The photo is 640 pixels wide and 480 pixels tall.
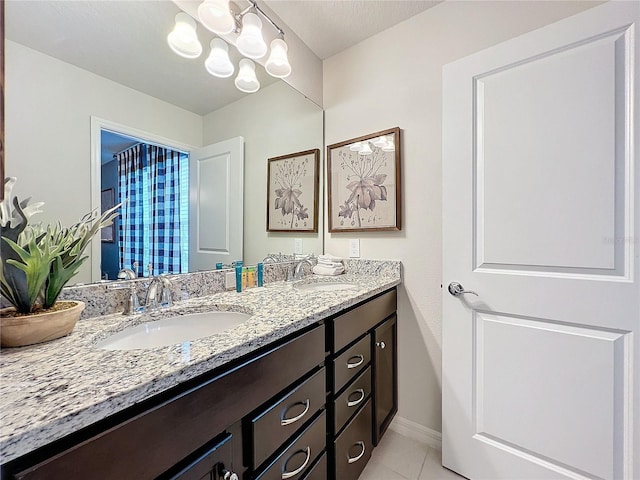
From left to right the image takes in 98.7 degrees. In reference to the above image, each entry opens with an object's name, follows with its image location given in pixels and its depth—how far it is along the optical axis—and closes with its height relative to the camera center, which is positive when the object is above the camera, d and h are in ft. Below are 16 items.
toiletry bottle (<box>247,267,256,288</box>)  4.54 -0.65
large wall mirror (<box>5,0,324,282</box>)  2.55 +1.68
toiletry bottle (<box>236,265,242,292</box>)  4.25 -0.63
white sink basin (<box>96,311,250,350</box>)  2.62 -0.99
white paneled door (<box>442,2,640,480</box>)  3.19 -0.22
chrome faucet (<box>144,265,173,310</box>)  3.12 -0.63
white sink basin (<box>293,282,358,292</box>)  4.97 -0.90
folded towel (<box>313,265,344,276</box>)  5.65 -0.67
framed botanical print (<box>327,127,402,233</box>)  5.29 +1.13
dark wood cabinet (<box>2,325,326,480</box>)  1.30 -1.13
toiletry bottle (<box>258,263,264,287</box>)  4.67 -0.64
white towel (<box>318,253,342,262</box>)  5.86 -0.43
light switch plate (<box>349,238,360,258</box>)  5.88 -0.22
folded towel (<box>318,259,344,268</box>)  5.72 -0.54
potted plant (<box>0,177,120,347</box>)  2.09 -0.29
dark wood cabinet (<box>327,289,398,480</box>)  3.35 -2.08
